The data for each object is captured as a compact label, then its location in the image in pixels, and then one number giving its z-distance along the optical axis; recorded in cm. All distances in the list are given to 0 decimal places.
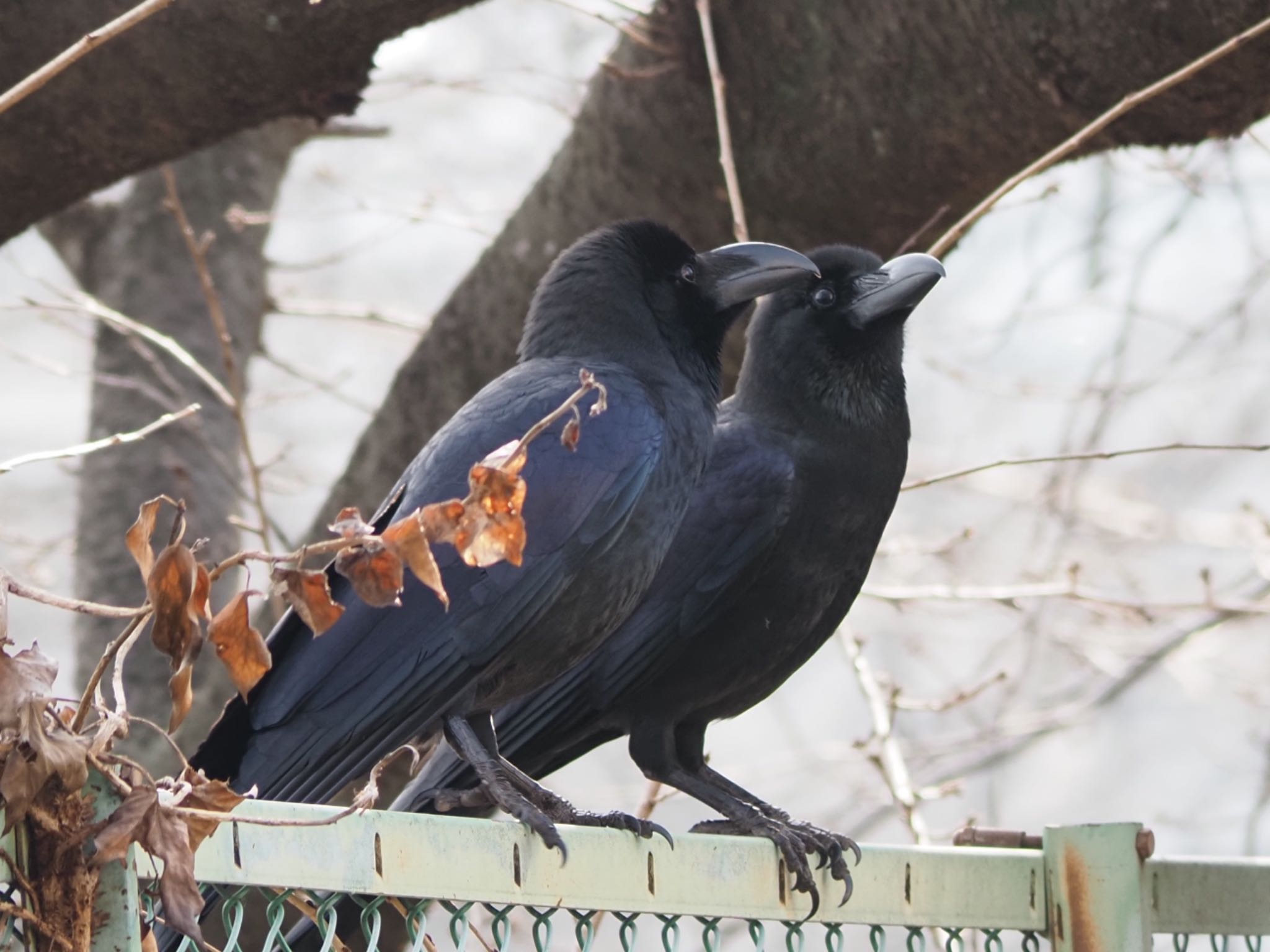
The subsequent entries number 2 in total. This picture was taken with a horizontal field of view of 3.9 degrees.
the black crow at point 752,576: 977
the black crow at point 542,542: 957
